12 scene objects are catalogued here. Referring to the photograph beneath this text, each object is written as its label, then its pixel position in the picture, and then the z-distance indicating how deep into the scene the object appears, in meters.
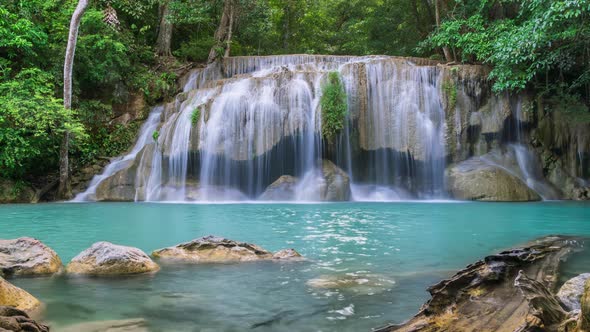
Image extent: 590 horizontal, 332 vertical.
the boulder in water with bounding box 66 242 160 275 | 4.57
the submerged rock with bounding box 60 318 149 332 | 3.01
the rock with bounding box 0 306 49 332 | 2.51
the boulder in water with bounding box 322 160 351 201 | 14.91
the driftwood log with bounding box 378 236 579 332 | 2.22
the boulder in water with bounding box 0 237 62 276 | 4.51
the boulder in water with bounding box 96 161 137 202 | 15.27
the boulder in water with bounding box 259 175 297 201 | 15.22
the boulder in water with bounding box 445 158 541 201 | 14.55
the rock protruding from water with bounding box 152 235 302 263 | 5.25
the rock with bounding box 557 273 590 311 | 2.90
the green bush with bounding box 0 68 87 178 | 13.95
